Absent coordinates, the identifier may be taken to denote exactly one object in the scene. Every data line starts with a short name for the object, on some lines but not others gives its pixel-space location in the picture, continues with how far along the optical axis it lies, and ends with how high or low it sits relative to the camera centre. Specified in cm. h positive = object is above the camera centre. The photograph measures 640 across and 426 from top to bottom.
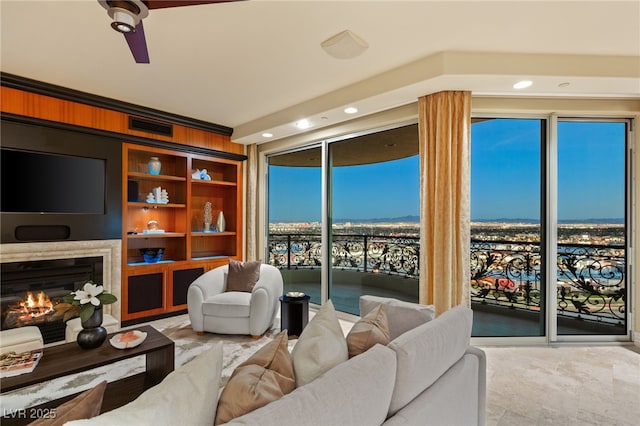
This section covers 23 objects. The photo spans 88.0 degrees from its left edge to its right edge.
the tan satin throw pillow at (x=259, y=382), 96 -53
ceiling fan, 167 +107
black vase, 221 -80
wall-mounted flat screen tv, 326 +33
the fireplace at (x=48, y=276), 327 -66
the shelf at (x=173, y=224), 411 -13
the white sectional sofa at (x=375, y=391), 85 -54
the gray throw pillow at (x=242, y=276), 389 -73
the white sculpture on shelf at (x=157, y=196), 437 +24
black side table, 349 -106
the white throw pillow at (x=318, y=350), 120 -52
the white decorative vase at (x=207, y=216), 509 -2
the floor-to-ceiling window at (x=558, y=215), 348 +0
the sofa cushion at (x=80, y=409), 86 -53
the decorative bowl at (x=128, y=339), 222 -86
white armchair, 345 -100
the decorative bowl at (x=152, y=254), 432 -52
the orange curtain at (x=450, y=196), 313 +18
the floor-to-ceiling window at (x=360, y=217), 429 -3
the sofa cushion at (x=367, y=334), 145 -55
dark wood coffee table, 177 -91
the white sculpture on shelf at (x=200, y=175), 486 +58
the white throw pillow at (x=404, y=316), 200 -62
